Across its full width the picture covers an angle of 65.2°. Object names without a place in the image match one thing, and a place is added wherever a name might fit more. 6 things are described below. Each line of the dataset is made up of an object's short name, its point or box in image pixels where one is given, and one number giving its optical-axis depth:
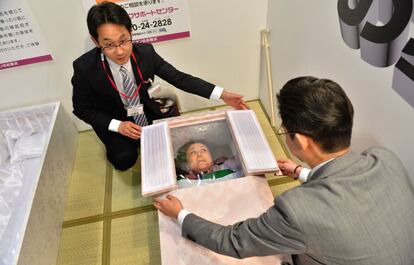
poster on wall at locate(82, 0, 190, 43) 1.87
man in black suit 1.60
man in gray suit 0.79
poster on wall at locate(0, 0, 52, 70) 1.77
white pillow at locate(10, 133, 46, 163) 2.02
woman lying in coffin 1.52
